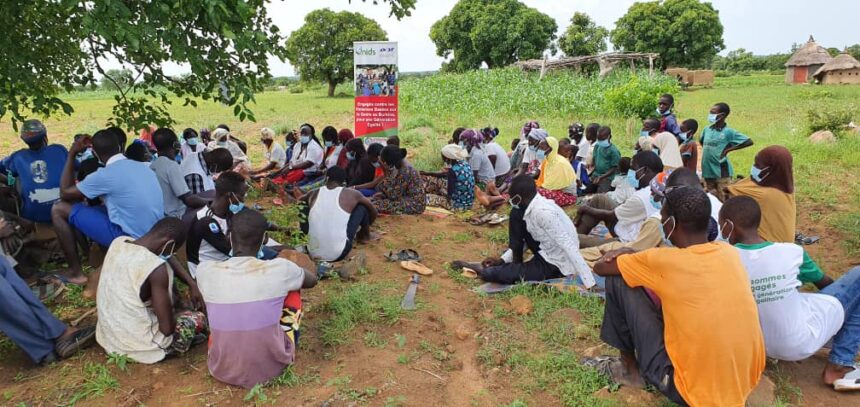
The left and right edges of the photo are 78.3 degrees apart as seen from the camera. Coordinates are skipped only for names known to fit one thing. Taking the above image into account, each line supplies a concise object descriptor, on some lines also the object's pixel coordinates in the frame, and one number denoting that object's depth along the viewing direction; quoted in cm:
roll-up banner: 809
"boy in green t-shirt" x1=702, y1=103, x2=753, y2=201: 617
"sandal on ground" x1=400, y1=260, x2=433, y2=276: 493
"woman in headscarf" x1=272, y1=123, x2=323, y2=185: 818
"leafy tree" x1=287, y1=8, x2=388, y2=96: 3092
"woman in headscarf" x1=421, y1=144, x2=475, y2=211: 709
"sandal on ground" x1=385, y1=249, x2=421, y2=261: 530
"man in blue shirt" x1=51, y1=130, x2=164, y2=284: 421
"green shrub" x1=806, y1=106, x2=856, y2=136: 1059
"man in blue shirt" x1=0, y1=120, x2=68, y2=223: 483
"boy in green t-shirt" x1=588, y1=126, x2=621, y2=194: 716
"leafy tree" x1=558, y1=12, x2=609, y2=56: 3616
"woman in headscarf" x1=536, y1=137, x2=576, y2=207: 670
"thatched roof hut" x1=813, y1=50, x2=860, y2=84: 2649
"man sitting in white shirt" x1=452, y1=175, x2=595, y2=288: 408
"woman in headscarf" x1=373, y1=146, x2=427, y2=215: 666
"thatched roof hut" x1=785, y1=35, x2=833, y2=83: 2950
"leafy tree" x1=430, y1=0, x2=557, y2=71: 3441
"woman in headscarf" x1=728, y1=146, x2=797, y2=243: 400
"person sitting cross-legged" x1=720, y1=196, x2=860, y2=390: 278
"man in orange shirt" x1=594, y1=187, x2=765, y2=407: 245
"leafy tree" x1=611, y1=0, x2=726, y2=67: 3344
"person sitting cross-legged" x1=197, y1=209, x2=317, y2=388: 284
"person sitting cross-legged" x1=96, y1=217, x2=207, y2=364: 311
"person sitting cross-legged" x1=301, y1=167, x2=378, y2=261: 502
